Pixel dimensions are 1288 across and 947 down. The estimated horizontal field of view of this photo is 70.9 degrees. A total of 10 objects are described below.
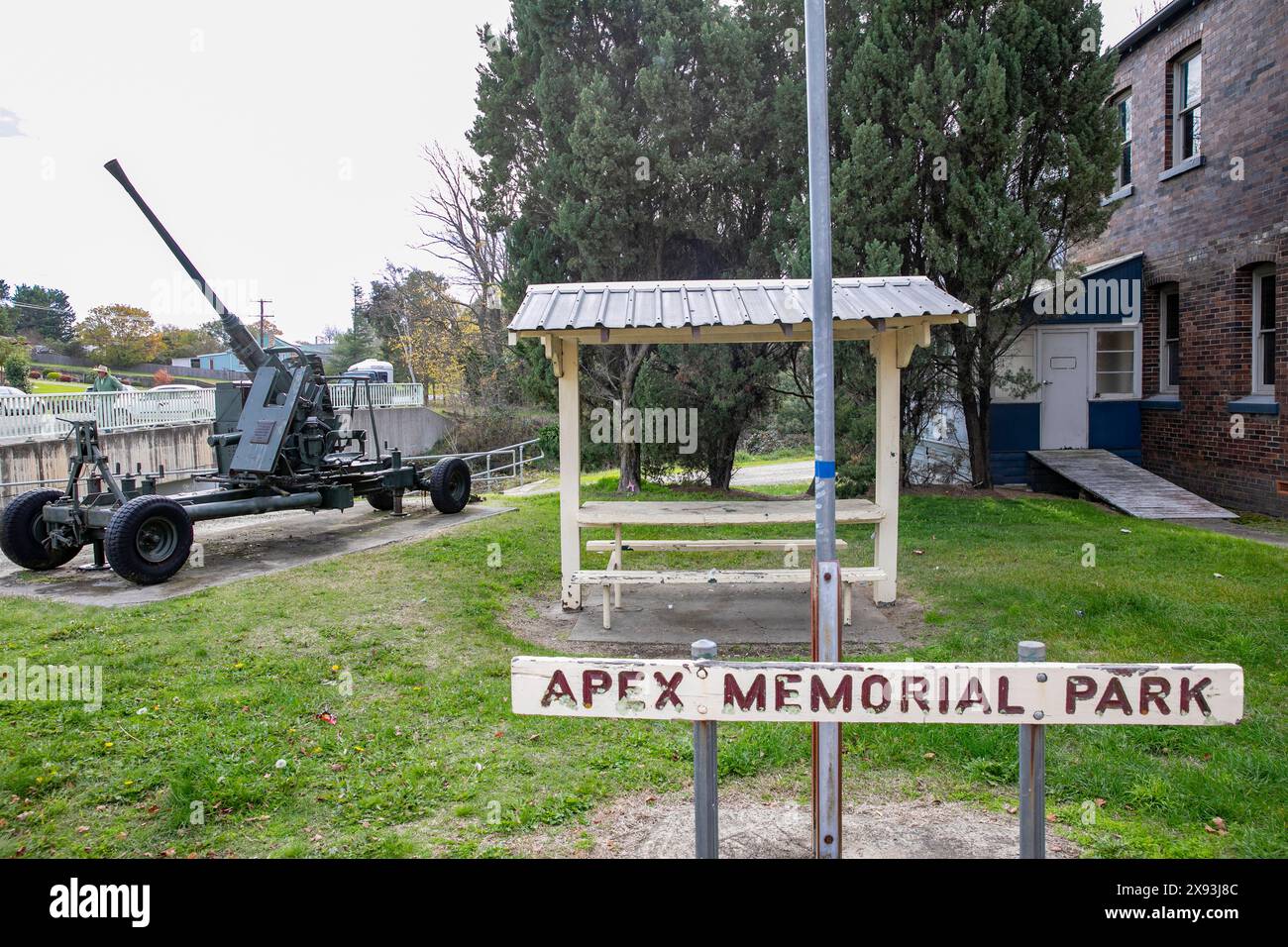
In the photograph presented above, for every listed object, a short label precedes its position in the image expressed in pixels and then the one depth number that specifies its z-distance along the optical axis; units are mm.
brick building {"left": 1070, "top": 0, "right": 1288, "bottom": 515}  12234
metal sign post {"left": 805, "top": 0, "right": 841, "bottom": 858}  3146
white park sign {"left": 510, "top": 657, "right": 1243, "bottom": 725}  2615
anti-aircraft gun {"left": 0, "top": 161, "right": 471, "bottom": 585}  7887
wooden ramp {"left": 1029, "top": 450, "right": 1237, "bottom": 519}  12273
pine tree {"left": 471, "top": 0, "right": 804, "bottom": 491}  13539
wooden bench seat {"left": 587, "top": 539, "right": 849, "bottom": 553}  8017
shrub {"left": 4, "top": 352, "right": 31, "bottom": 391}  30906
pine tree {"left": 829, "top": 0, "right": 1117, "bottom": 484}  12273
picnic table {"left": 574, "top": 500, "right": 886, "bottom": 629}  7188
